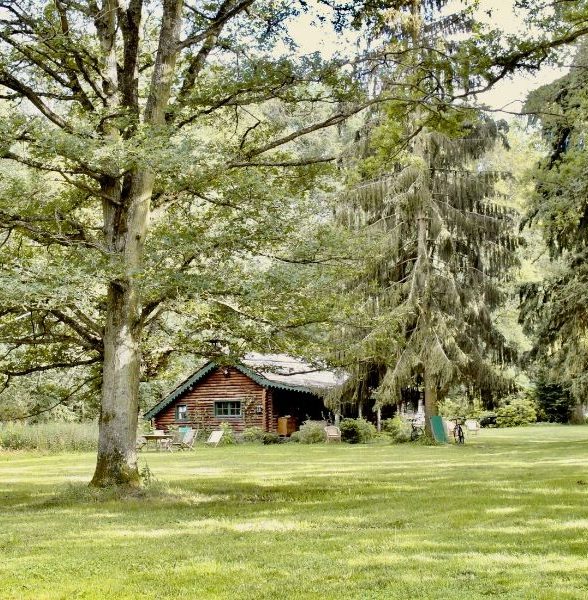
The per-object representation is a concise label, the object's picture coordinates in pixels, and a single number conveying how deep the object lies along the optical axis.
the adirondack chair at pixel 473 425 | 36.59
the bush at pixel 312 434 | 33.41
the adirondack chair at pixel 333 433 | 32.59
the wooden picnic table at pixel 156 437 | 28.65
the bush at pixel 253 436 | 35.12
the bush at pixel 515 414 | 49.75
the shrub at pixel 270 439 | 34.41
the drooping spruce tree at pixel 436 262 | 28.12
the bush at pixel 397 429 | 30.70
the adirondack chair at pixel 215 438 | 32.59
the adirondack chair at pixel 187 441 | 30.50
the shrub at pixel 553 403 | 50.66
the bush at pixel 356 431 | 32.59
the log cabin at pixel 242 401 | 36.45
